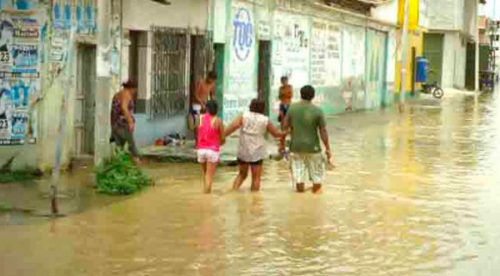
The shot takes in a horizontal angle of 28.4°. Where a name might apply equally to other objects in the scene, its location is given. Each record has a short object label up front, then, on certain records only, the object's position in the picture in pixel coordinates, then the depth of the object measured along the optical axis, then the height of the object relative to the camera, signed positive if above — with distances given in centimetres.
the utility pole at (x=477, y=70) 6791 +5
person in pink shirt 1384 -103
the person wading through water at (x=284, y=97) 2220 -66
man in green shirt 1406 -103
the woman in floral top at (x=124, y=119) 1588 -87
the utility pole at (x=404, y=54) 3734 +60
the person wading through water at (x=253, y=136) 1412 -99
